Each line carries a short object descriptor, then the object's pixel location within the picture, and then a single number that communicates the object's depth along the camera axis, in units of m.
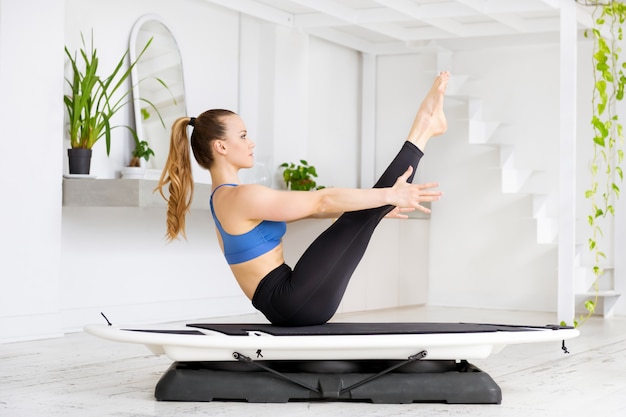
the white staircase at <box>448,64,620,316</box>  7.50
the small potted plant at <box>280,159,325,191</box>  7.23
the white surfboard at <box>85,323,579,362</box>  3.39
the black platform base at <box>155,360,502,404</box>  3.44
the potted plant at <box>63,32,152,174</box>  5.52
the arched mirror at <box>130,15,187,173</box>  6.18
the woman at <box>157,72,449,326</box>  3.49
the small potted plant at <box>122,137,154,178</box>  5.88
